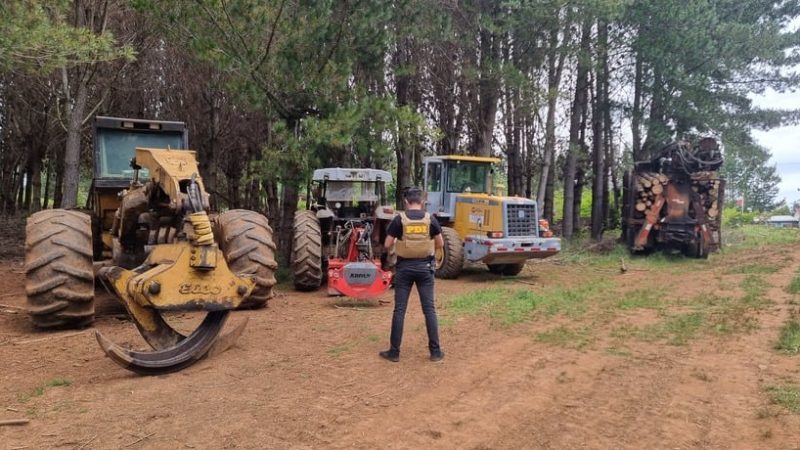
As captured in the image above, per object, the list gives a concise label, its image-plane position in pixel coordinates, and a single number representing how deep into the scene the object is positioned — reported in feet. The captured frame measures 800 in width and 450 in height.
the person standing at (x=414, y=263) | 19.66
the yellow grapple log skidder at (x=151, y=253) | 16.81
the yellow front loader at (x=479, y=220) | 39.55
